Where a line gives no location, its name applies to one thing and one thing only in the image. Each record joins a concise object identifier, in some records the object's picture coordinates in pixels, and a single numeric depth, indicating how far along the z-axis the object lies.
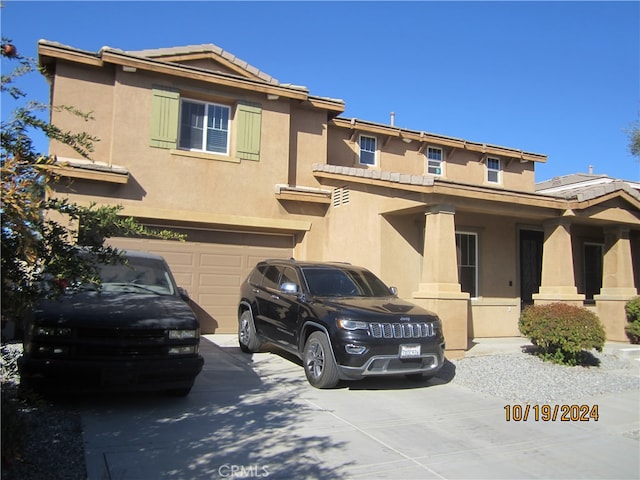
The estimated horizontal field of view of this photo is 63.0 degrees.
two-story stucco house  11.29
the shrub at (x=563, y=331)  9.16
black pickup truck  5.41
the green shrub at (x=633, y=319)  12.09
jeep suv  7.09
